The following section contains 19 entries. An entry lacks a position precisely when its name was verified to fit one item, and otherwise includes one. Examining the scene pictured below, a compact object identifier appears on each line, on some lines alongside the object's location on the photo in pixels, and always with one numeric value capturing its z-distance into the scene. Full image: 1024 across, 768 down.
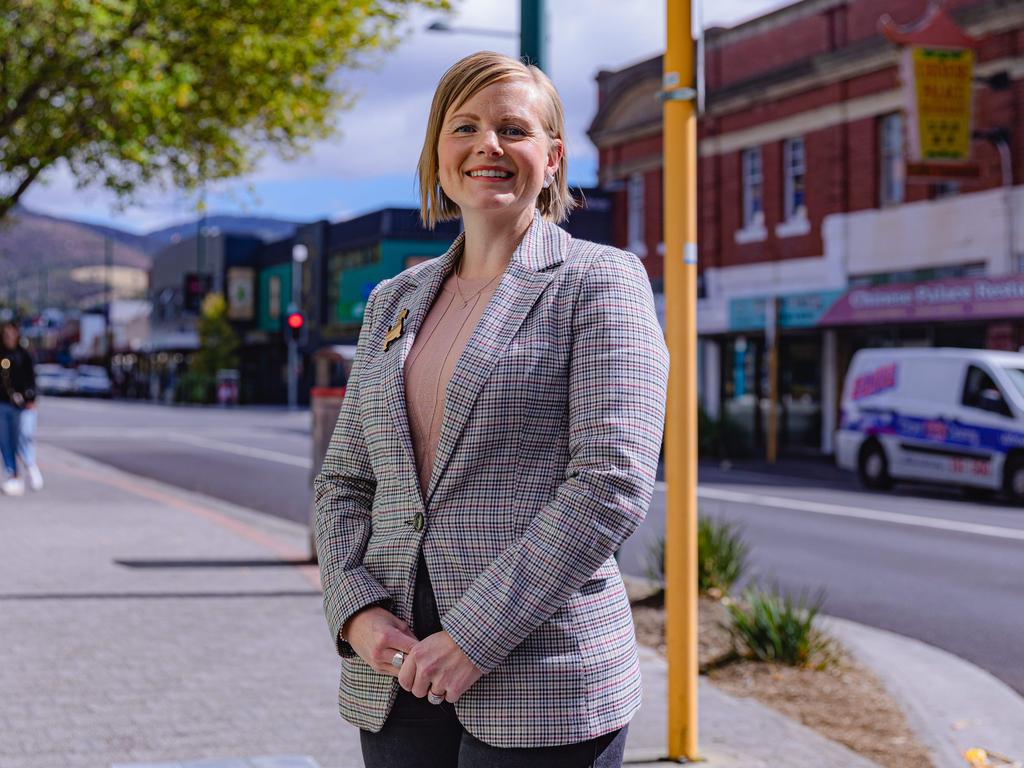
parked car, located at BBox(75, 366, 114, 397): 72.25
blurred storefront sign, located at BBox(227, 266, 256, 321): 70.06
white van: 17.11
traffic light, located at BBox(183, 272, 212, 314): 60.47
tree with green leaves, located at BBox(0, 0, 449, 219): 13.59
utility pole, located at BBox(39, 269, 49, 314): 123.00
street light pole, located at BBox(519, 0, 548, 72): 7.17
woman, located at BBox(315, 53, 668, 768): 2.09
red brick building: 22.64
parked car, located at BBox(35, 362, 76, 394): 72.25
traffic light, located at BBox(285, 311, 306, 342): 25.97
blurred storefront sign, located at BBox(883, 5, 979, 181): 21.33
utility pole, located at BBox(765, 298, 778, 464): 24.80
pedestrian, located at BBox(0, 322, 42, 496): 13.91
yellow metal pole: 4.74
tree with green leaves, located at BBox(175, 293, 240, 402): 61.88
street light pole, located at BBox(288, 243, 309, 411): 58.05
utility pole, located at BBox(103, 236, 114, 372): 85.75
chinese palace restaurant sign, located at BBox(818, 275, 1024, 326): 20.67
